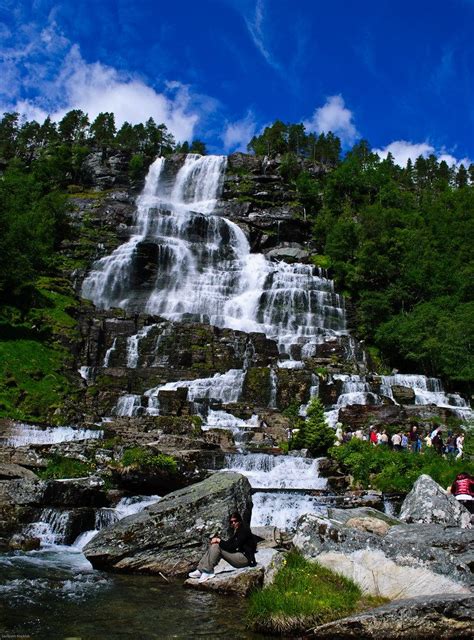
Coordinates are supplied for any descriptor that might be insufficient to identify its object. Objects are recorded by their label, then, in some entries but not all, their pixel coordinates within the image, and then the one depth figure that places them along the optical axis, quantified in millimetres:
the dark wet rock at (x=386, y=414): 30897
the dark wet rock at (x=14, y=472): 17656
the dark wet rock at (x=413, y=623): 7250
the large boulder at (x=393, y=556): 8406
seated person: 10602
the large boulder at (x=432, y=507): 12859
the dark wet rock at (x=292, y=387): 36531
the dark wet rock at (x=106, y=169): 86438
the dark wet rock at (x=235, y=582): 10016
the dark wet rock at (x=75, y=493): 16344
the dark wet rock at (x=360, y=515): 12016
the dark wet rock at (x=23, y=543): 13781
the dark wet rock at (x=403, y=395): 37806
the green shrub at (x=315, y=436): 25438
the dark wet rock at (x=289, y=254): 66062
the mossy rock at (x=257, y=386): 36750
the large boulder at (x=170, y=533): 11789
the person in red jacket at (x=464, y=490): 14609
